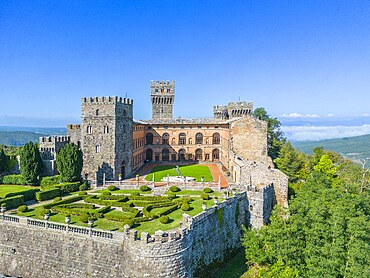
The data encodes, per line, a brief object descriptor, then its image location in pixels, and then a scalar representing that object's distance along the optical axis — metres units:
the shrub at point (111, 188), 43.09
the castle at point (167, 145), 43.12
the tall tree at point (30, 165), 47.78
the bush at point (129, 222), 28.17
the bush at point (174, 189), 41.56
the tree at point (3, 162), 52.25
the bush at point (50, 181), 46.66
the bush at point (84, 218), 29.28
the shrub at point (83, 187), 44.88
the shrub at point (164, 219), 28.69
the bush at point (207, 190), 40.84
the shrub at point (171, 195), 37.78
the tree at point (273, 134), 77.97
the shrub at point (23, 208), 32.97
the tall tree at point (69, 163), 46.31
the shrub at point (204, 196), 37.06
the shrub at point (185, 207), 32.88
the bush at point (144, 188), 42.34
